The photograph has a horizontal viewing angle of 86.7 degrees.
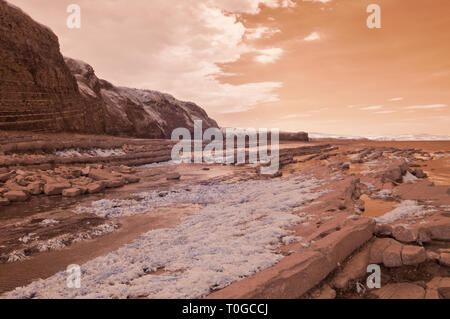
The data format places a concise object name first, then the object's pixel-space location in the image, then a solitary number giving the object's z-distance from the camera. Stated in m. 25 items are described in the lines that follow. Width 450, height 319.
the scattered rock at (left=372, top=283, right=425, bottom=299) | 2.35
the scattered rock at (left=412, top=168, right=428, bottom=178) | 8.76
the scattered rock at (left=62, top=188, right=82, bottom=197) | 8.61
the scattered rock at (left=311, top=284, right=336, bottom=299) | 2.38
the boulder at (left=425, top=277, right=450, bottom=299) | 2.29
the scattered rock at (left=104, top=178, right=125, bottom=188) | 10.11
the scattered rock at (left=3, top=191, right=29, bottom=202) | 7.61
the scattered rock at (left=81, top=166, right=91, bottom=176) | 11.17
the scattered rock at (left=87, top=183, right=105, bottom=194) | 9.17
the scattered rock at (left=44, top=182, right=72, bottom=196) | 8.56
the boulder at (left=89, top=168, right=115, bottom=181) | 10.65
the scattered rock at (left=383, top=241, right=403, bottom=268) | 2.76
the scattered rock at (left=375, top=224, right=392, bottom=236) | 3.45
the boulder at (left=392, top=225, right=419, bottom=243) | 3.20
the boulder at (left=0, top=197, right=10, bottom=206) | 7.33
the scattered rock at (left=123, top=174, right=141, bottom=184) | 11.19
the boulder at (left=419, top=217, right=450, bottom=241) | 3.27
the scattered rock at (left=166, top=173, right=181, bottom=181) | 11.82
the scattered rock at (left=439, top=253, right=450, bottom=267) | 2.66
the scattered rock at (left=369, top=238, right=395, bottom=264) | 2.88
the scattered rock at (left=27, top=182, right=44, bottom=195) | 8.46
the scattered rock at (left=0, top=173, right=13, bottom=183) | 8.80
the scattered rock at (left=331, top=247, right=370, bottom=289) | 2.54
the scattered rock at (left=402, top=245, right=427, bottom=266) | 2.73
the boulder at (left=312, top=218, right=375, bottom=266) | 2.84
